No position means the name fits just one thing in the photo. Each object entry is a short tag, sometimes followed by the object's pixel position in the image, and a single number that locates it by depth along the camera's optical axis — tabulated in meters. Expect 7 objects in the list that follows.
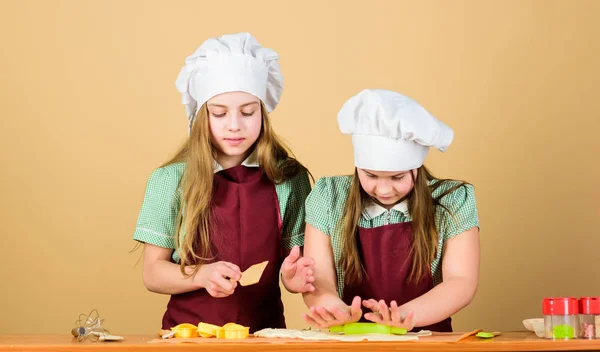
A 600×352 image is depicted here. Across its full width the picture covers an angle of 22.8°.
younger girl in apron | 3.21
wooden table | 2.81
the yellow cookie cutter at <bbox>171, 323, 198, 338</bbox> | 3.00
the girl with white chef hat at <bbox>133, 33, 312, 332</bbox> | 3.41
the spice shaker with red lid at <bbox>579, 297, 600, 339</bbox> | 2.93
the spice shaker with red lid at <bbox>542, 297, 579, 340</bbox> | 2.94
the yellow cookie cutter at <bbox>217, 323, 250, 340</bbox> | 2.98
